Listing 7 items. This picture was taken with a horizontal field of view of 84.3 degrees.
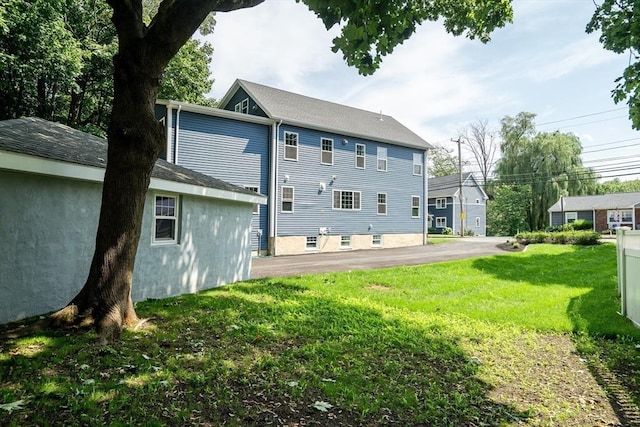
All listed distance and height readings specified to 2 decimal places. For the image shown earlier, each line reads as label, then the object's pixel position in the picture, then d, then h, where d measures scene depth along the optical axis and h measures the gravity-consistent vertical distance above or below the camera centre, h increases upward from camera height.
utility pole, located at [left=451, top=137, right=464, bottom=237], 30.64 +2.66
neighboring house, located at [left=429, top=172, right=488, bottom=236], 37.16 +2.54
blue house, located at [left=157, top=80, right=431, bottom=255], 15.36 +3.17
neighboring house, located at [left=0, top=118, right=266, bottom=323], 5.05 +0.07
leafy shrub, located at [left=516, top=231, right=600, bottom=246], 16.67 -0.42
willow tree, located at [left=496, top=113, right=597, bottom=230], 32.53 +5.59
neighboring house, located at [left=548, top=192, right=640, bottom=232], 32.59 +1.87
